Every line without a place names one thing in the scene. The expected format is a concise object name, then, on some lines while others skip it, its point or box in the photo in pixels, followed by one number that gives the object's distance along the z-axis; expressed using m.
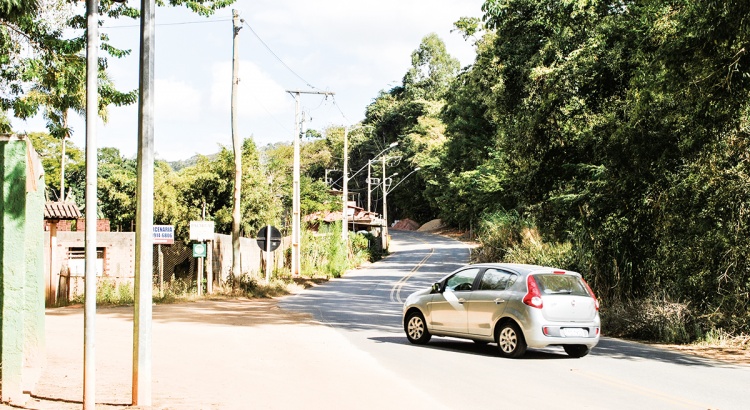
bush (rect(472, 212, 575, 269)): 25.53
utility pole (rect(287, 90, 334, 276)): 40.25
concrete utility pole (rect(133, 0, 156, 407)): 8.20
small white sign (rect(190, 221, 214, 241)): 26.61
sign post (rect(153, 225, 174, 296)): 25.06
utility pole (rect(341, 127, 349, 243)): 53.33
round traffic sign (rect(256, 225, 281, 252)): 30.58
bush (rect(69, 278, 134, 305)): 25.04
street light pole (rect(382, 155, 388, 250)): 73.38
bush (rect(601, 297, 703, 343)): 17.31
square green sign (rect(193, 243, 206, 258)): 26.25
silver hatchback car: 13.35
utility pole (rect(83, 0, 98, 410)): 7.91
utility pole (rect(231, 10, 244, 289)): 29.94
